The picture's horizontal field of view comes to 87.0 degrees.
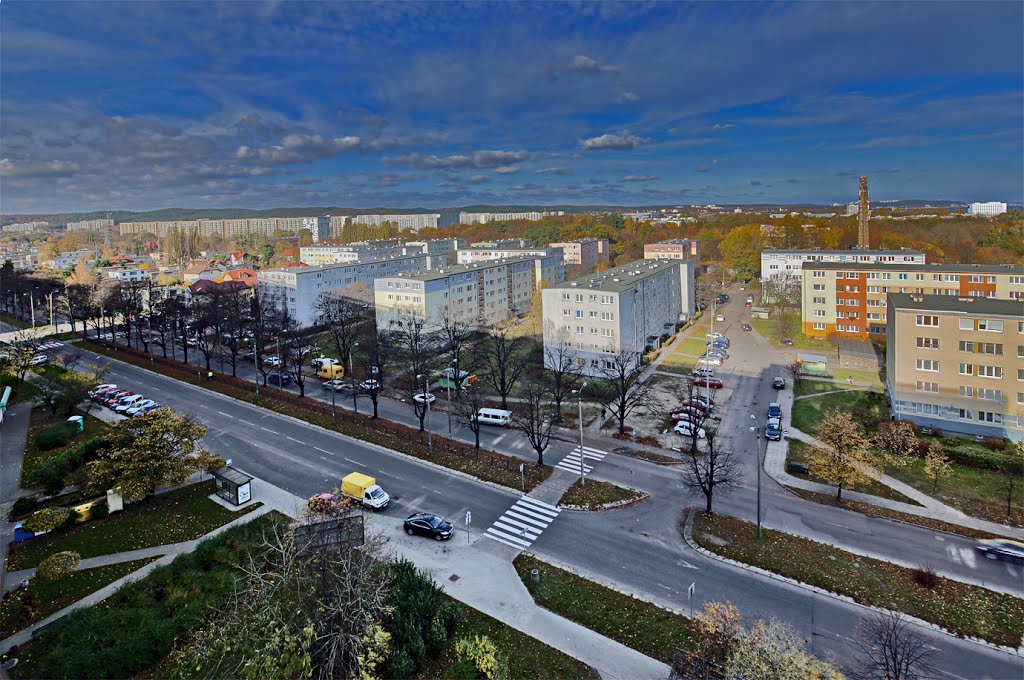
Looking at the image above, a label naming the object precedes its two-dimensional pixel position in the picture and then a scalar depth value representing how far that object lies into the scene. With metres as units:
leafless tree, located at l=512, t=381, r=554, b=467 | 26.56
